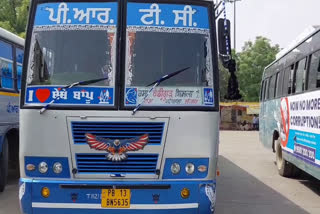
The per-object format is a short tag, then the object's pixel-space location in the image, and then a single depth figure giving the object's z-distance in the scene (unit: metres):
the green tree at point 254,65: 47.25
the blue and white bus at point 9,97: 8.87
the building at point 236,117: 40.25
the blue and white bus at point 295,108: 8.10
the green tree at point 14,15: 35.97
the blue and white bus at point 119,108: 5.09
